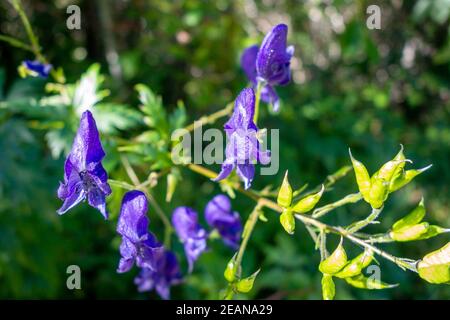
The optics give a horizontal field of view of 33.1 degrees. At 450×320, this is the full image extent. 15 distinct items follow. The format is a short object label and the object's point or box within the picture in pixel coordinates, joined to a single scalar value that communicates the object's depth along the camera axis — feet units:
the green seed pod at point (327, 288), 0.81
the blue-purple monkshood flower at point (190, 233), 1.10
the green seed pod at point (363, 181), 0.80
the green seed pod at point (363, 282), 0.82
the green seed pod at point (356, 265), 0.79
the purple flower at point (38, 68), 1.12
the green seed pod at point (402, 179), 0.79
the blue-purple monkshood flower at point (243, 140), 0.91
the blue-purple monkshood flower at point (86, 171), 0.88
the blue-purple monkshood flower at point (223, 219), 1.13
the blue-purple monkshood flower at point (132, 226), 0.91
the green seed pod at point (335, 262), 0.78
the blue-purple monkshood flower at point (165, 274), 1.10
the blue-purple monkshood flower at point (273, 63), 1.01
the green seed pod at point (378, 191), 0.78
